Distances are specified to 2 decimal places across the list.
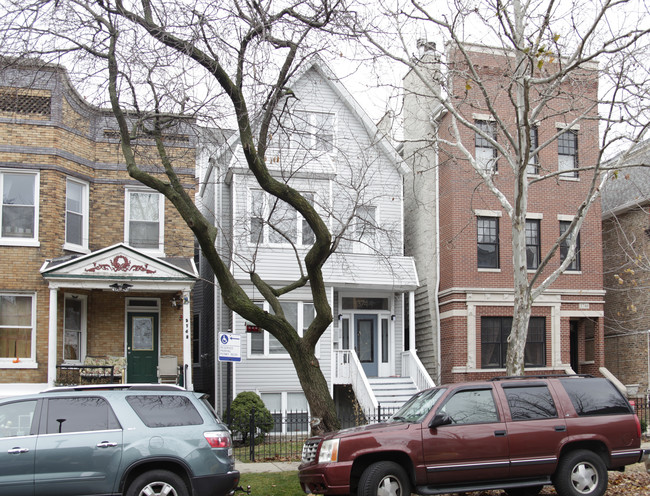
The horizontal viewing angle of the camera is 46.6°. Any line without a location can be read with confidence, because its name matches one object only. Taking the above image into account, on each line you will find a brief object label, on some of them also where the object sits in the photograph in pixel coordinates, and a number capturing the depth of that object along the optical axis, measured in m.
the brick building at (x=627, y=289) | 24.58
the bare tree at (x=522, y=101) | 13.53
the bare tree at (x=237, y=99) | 11.70
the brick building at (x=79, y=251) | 18.88
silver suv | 8.94
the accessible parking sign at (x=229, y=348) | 16.17
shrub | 18.61
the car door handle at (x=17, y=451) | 8.89
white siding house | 21.80
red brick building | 23.17
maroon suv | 10.02
